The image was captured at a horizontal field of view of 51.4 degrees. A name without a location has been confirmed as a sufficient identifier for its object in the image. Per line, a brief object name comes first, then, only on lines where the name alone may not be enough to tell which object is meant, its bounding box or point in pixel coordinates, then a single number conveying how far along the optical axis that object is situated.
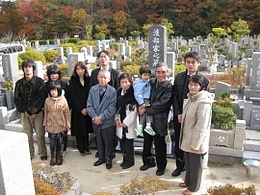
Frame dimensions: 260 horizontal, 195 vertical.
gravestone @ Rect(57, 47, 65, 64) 16.67
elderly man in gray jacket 4.02
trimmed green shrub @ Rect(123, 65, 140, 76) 10.13
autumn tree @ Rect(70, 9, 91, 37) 31.73
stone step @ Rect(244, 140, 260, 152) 4.51
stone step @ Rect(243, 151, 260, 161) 4.27
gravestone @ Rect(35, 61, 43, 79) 8.02
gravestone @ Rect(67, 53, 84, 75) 7.38
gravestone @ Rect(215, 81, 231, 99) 6.49
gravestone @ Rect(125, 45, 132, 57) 16.76
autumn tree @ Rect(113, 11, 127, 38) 32.69
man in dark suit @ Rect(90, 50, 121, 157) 4.28
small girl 4.23
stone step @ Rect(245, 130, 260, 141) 5.41
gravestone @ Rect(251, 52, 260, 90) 6.80
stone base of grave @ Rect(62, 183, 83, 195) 3.24
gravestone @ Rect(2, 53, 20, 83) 8.91
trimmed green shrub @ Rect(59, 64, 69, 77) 11.70
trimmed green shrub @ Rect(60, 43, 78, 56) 21.09
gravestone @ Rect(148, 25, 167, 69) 5.90
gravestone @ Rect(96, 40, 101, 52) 21.40
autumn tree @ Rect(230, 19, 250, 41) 23.36
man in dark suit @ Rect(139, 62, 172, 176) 3.67
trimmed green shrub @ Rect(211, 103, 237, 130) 4.44
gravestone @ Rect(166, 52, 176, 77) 8.26
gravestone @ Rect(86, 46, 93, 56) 17.36
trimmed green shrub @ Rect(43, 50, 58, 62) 18.75
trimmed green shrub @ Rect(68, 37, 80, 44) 29.34
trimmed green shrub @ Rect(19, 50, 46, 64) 16.34
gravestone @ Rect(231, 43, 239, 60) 14.11
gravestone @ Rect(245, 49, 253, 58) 14.96
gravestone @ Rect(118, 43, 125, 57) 16.86
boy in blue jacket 3.89
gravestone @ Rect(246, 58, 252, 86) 7.98
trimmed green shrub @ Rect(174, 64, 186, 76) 10.03
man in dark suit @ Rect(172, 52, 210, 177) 3.49
